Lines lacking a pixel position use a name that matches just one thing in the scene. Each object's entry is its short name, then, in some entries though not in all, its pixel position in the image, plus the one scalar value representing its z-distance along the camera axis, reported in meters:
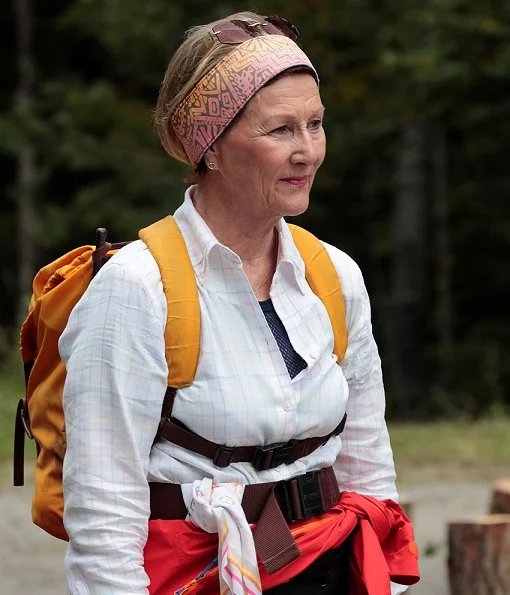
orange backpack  4.80
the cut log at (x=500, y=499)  11.82
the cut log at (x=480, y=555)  10.66
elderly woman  4.73
